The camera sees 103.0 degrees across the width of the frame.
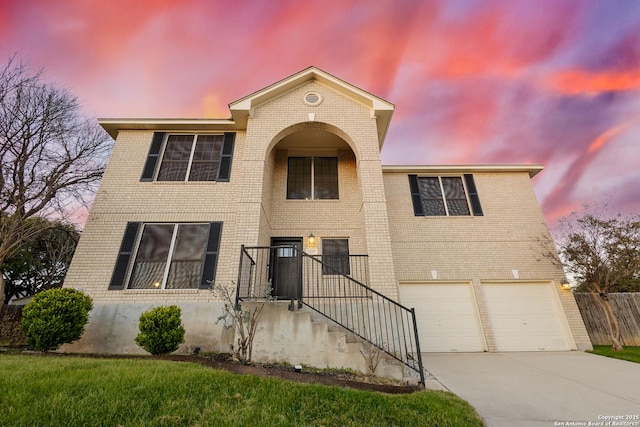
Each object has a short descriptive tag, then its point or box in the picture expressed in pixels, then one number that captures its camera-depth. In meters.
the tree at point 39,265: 11.39
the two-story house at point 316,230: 6.30
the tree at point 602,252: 7.63
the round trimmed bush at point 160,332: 4.88
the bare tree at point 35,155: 7.36
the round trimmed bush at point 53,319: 4.72
